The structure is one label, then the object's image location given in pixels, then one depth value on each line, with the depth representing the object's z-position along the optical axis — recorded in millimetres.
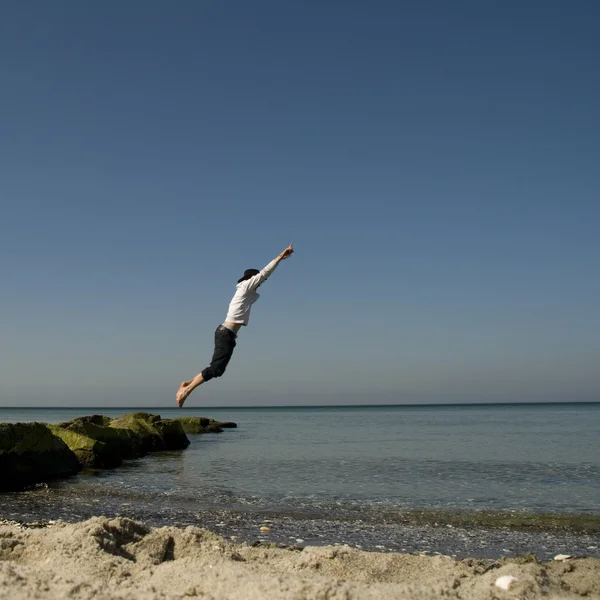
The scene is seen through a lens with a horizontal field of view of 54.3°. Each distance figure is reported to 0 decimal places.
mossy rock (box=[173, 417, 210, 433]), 46766
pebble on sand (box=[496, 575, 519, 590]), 6047
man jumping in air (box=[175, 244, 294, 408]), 9898
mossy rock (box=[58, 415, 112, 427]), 28652
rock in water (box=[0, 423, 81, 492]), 16172
